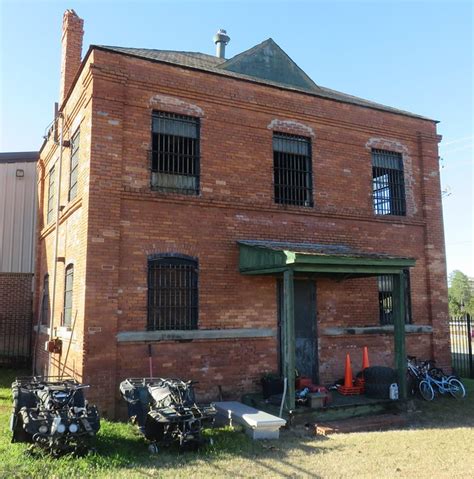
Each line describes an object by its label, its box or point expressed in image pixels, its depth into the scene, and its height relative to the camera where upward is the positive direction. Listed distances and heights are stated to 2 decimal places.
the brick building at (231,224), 9.71 +1.88
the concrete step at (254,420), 7.95 -1.93
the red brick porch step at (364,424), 8.65 -2.22
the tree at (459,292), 61.61 +1.56
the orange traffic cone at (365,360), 11.56 -1.34
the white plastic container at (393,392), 10.17 -1.84
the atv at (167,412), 7.07 -1.59
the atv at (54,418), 6.59 -1.52
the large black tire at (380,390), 10.23 -1.82
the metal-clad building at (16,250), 16.61 +2.03
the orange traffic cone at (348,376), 10.82 -1.60
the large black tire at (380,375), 10.32 -1.52
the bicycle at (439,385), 11.41 -1.96
